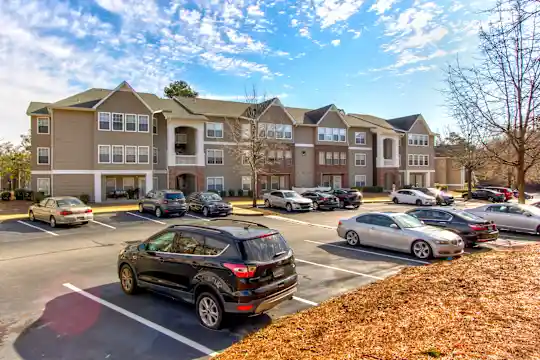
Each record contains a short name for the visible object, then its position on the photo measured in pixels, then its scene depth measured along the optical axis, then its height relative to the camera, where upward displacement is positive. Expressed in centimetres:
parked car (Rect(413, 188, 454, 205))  3475 -223
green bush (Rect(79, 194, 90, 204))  2925 -167
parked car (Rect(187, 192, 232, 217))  2375 -190
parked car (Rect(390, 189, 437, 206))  3394 -216
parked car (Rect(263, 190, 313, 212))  2678 -189
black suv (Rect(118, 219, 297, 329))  627 -175
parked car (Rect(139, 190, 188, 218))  2262 -169
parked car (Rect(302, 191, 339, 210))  2817 -199
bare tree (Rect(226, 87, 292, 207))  2900 +319
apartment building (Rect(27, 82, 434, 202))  3055 +331
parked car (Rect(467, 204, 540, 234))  1725 -211
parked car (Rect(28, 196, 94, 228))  1858 -182
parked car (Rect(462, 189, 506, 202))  3862 -227
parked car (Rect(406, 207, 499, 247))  1416 -204
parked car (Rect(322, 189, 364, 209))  3035 -198
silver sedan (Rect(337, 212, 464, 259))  1208 -219
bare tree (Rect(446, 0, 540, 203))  1257 +245
